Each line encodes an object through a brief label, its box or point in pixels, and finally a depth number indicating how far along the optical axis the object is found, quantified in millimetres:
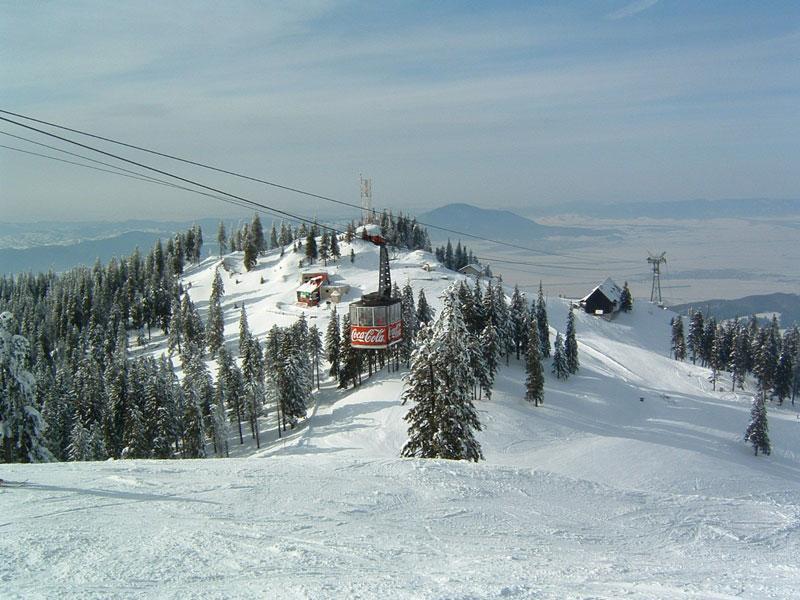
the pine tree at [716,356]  86850
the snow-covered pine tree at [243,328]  72519
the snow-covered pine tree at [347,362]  65375
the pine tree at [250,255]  140875
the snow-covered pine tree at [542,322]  77438
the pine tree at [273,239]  169000
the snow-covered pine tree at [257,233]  151125
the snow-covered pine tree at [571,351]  71500
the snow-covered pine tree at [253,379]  59562
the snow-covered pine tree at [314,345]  73250
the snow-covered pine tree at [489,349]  57406
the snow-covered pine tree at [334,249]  128875
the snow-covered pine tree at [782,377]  81188
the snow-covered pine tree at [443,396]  27406
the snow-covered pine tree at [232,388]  60250
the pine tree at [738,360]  83500
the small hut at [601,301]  118438
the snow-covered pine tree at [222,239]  170525
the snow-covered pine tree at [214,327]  89438
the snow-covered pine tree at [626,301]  125000
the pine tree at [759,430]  53219
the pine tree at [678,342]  100188
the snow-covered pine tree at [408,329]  65625
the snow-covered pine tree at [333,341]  71938
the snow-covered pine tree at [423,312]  70688
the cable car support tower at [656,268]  144000
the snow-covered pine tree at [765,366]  80188
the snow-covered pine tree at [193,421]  48969
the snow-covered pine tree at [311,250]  129625
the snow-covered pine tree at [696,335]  98875
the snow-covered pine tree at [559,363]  68125
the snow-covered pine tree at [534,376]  55812
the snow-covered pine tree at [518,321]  72062
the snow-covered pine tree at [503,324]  64981
